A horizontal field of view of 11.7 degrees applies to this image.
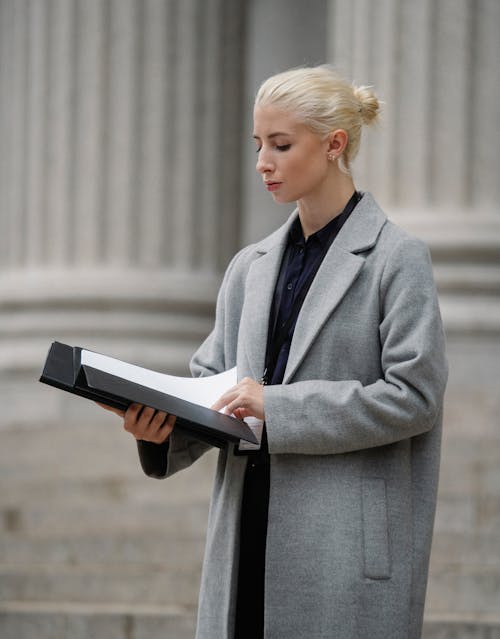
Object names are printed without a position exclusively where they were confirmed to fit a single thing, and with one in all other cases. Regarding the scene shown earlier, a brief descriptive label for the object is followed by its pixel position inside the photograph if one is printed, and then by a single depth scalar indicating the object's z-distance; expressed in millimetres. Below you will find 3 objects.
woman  5204
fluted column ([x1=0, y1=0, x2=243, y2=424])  15511
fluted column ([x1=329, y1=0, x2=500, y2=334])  12407
